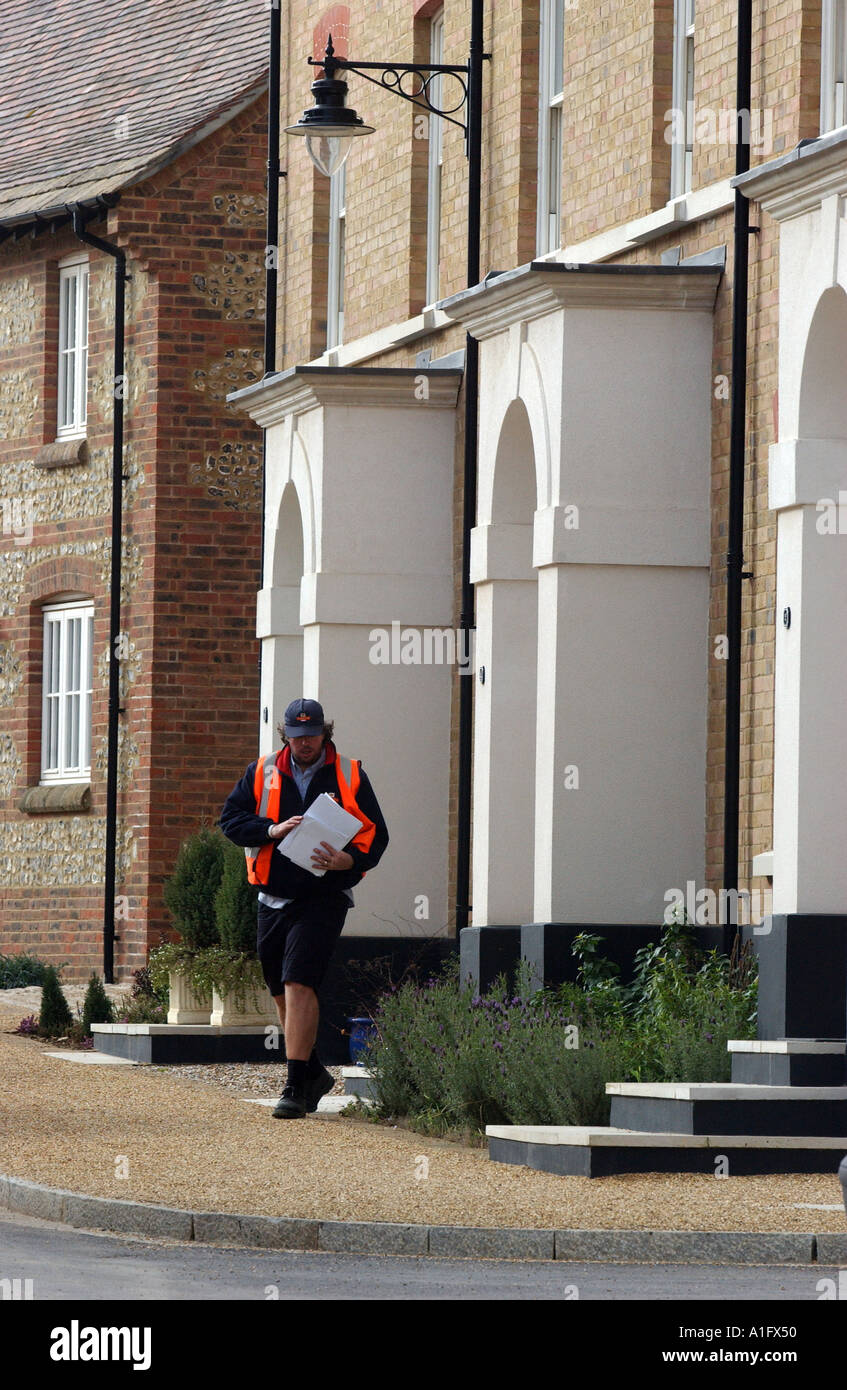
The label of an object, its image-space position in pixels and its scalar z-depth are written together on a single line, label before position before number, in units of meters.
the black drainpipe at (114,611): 25.08
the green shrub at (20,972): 25.27
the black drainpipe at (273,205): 22.11
